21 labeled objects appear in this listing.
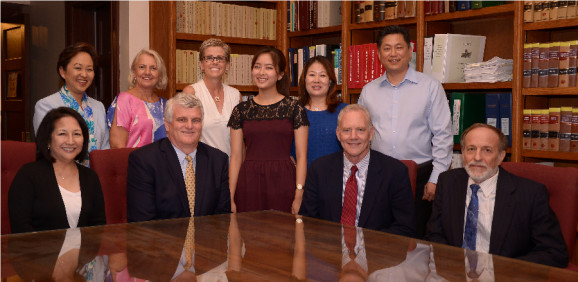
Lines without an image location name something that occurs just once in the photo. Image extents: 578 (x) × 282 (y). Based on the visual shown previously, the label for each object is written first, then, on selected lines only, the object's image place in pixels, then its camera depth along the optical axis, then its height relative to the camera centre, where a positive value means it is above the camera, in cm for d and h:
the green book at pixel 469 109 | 407 +14
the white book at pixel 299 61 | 528 +60
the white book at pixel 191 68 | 505 +52
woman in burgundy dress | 358 -11
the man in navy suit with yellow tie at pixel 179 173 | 272 -20
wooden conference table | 157 -37
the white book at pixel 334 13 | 513 +99
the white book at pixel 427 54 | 429 +54
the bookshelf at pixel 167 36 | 488 +77
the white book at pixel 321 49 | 506 +68
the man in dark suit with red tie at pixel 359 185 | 275 -26
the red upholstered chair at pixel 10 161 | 267 -15
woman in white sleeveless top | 384 +22
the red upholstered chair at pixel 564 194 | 234 -25
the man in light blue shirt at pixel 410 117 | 349 +8
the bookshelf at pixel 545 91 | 365 +24
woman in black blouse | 254 -24
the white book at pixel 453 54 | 416 +53
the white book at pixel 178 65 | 500 +53
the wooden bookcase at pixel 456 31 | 382 +72
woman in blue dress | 367 +13
